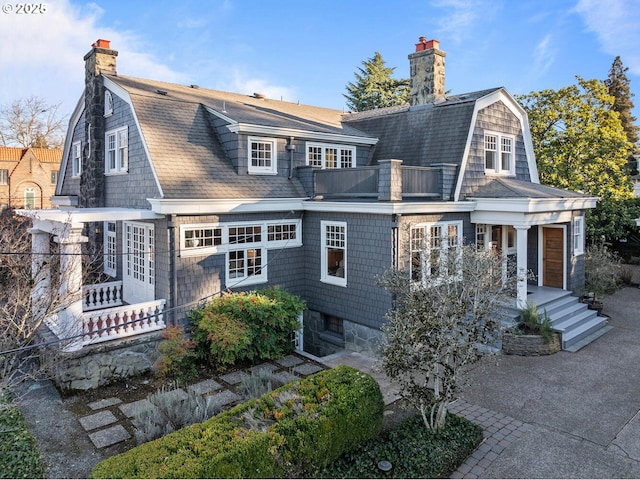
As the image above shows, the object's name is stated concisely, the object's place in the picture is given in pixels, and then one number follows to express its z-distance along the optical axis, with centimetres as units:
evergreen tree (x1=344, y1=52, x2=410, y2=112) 3825
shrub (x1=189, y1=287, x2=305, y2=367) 1068
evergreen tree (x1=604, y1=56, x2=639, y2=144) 3800
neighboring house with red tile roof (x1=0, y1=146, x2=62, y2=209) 4416
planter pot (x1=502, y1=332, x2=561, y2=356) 1168
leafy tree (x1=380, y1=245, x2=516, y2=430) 703
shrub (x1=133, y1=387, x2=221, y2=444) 728
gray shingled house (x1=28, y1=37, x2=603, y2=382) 1156
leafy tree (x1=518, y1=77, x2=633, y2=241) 2184
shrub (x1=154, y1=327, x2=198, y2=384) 1029
